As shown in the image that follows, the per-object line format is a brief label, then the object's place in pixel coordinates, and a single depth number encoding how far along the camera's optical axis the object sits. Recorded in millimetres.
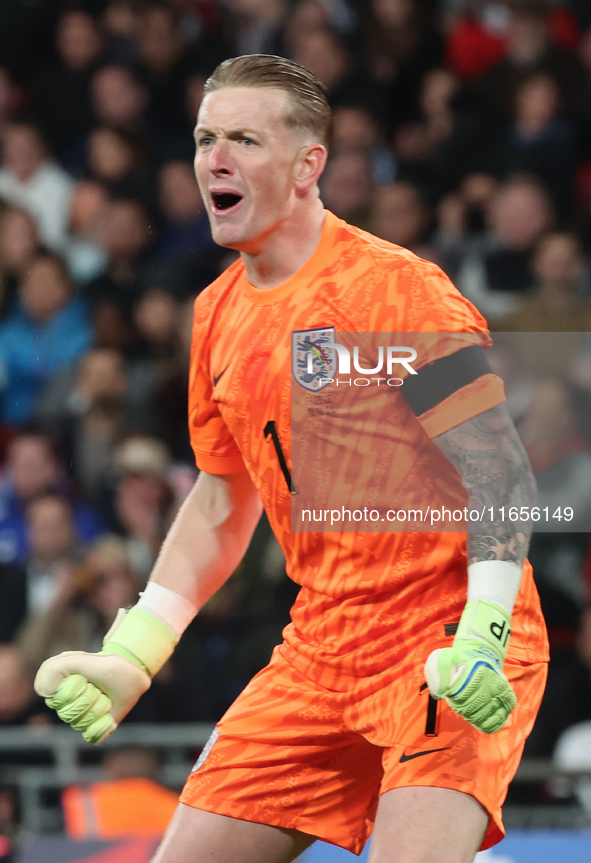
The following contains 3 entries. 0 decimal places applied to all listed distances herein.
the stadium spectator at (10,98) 14851
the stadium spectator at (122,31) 14586
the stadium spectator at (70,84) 14539
